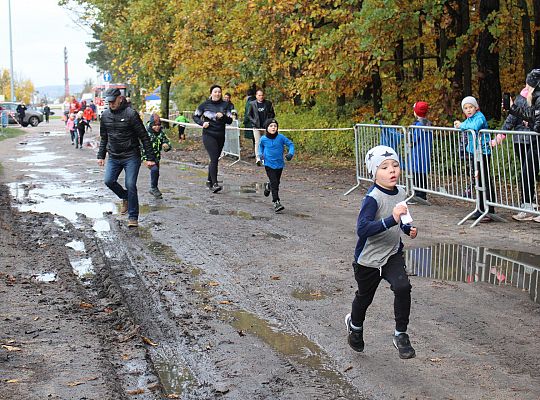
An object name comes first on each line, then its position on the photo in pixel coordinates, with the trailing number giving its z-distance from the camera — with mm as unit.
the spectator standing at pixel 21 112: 60931
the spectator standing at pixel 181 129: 35716
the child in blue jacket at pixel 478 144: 12406
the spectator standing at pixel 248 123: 24109
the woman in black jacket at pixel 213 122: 16750
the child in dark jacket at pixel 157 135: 16312
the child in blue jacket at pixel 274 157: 13828
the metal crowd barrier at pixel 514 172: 11578
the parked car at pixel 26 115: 61844
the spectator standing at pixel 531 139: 11438
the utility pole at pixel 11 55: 78188
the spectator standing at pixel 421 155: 14008
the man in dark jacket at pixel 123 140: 12766
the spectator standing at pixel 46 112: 71500
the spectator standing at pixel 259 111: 23172
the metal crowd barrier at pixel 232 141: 24469
